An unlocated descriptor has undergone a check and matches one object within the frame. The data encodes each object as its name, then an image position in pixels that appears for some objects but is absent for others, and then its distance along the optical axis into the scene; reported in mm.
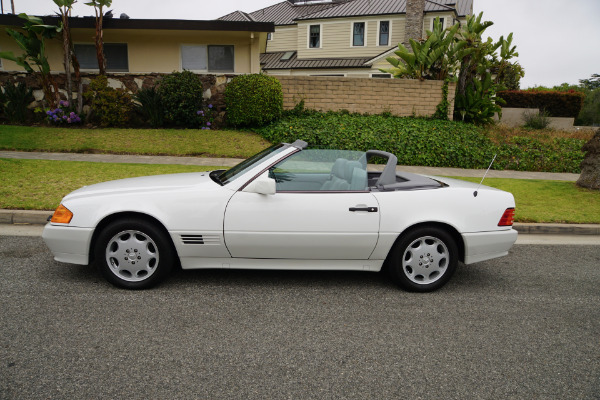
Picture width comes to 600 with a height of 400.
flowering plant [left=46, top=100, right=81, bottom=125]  14086
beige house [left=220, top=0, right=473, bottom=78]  30094
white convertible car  4277
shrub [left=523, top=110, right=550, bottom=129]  18250
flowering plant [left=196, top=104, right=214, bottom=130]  14787
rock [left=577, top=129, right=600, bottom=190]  9734
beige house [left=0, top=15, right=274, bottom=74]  16797
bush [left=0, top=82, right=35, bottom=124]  14258
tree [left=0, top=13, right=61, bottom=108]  13609
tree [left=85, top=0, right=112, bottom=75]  14312
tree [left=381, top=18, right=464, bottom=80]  16359
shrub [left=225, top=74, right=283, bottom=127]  14281
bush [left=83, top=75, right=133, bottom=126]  14188
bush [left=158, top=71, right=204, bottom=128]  14297
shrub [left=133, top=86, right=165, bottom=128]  14398
